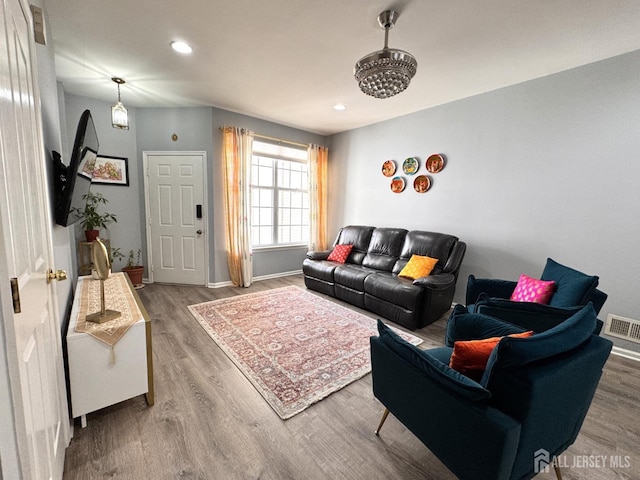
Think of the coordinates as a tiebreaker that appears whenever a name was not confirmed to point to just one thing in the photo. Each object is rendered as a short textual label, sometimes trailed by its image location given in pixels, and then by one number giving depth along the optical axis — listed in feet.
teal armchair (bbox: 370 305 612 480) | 2.98
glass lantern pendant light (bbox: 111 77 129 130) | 9.23
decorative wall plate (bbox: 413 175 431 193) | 12.41
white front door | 13.01
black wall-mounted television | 5.02
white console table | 4.88
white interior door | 2.17
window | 14.97
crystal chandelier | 5.62
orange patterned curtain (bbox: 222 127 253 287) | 13.12
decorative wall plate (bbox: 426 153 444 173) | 11.87
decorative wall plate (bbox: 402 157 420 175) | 12.78
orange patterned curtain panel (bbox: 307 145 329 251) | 16.43
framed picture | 12.22
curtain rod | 14.04
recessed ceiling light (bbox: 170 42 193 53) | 7.62
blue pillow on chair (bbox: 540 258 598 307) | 5.88
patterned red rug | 6.31
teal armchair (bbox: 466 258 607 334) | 5.33
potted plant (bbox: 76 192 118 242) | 11.55
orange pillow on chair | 3.77
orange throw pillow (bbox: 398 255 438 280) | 10.63
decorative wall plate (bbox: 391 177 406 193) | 13.35
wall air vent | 7.73
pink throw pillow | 6.73
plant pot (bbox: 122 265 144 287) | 12.62
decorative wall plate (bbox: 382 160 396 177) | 13.66
